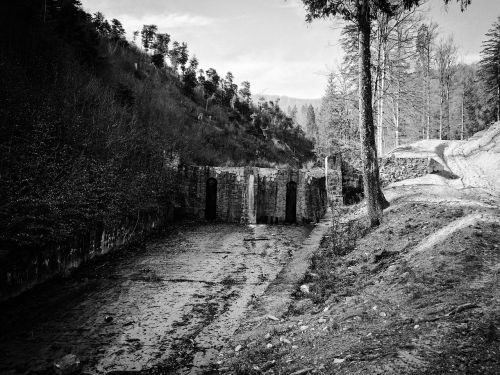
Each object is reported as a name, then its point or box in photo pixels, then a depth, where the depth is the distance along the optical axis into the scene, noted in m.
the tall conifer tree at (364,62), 9.91
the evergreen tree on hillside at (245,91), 67.81
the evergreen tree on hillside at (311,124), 79.88
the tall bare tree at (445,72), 33.00
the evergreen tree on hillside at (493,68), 34.53
